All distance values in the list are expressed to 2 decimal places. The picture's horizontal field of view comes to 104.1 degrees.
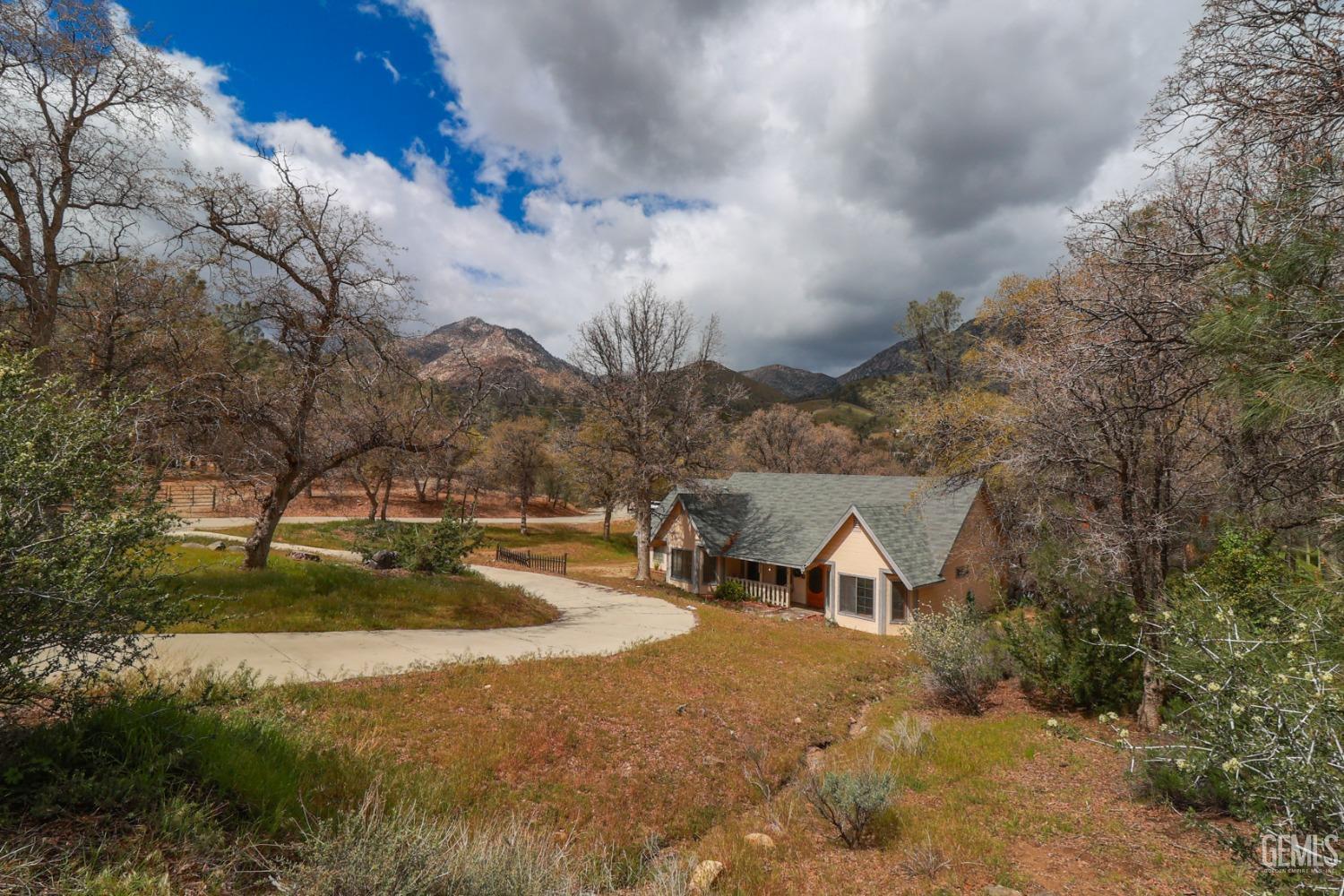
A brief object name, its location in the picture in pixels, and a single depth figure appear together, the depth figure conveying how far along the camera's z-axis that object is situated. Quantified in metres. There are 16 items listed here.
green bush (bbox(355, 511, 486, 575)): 16.28
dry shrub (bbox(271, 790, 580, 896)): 3.03
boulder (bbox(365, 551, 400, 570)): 15.34
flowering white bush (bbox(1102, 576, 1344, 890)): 2.87
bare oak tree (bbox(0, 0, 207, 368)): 8.81
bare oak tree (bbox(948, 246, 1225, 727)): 6.16
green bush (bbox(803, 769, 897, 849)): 5.55
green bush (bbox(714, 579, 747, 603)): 24.73
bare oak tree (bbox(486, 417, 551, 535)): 43.47
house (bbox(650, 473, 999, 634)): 20.00
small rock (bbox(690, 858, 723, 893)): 4.62
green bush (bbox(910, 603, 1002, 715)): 9.84
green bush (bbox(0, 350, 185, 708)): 3.02
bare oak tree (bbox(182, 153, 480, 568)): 10.42
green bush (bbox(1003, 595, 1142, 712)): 8.59
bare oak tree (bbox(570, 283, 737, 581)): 23.53
